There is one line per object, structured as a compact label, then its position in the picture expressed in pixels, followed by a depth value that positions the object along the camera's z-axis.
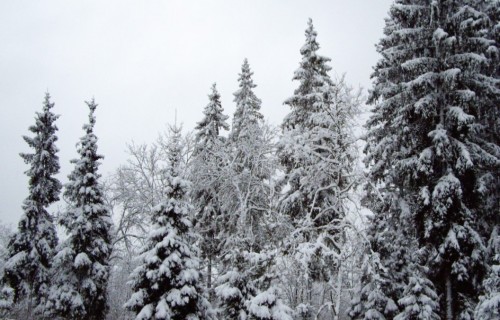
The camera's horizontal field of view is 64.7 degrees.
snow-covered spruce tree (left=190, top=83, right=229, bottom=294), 22.88
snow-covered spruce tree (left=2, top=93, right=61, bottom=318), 22.22
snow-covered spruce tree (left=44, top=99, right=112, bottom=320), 20.05
